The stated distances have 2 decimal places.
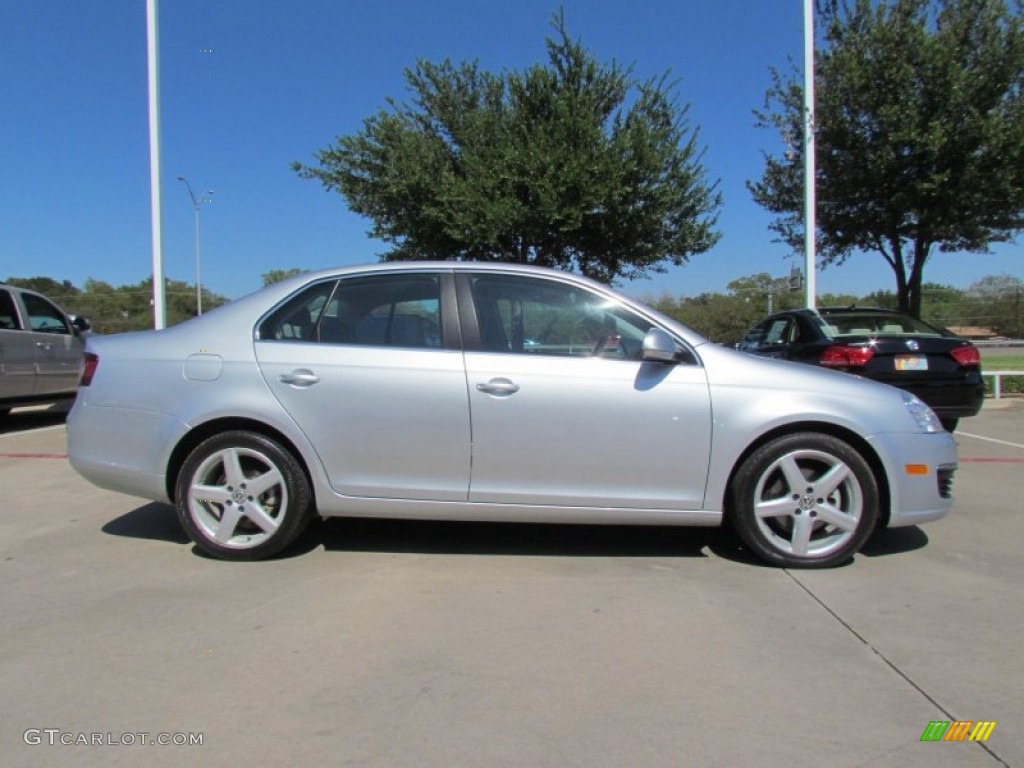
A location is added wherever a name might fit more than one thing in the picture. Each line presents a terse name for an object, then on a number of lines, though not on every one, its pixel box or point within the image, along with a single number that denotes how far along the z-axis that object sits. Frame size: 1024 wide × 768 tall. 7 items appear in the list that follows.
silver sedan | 4.00
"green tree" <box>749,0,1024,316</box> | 11.99
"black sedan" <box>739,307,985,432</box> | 7.15
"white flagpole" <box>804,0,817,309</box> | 11.90
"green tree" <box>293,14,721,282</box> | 14.16
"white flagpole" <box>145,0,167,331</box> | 12.09
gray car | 8.92
